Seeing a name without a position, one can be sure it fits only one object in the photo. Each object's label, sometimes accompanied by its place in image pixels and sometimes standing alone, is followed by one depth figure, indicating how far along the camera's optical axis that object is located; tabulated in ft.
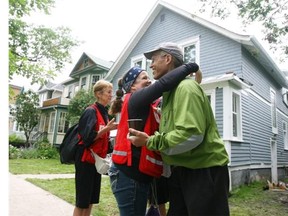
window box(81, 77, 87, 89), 73.96
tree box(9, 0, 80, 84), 19.13
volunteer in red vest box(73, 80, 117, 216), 8.98
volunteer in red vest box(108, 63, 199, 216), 5.62
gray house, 30.14
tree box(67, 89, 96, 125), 55.06
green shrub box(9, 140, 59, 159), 55.17
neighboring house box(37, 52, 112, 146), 70.59
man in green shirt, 4.93
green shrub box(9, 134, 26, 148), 81.01
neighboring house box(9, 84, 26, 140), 81.26
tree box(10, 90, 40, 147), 74.67
